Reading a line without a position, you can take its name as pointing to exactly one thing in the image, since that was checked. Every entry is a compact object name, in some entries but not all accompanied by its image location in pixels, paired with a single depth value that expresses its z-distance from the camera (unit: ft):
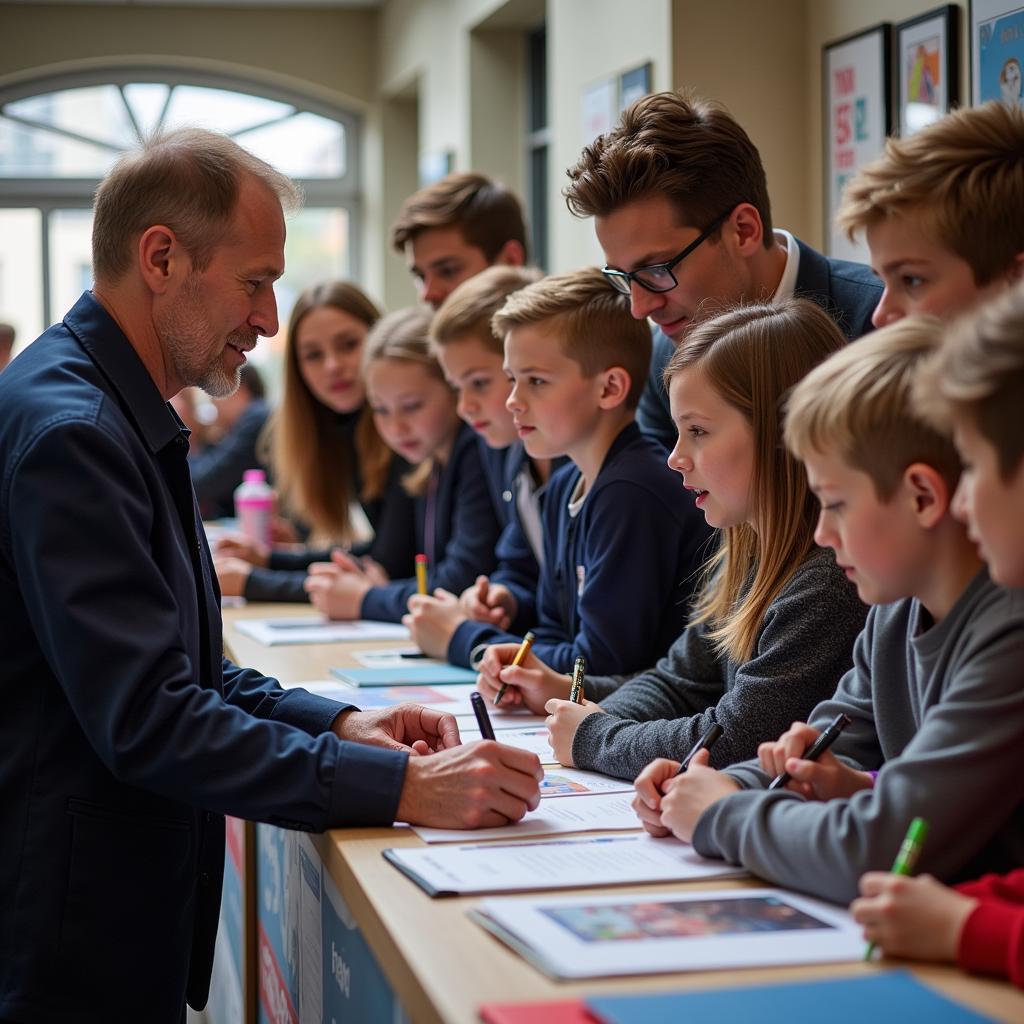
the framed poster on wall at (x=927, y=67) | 9.88
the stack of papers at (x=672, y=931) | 3.35
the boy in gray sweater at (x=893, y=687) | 3.62
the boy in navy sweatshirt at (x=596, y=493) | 6.68
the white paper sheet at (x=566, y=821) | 4.60
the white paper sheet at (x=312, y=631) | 9.22
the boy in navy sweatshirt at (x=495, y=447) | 8.34
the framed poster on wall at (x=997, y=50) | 8.97
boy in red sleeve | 3.25
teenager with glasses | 6.87
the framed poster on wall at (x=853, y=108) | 10.98
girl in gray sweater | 5.02
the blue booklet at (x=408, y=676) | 7.50
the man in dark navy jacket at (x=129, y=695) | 4.53
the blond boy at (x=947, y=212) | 4.76
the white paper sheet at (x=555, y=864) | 4.02
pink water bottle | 13.12
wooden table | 3.17
